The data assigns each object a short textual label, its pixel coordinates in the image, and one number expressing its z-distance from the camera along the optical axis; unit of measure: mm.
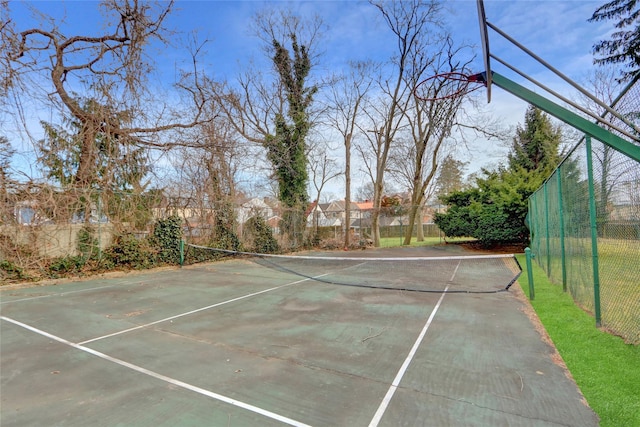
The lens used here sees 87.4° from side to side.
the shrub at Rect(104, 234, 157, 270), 11062
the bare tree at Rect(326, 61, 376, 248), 24141
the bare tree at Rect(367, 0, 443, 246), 21656
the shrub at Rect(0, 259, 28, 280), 8940
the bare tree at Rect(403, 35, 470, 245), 22078
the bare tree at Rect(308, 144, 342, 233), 33800
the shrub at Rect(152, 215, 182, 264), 12320
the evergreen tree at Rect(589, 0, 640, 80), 13711
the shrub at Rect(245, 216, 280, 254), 16172
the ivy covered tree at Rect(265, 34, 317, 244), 19453
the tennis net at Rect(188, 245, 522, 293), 8773
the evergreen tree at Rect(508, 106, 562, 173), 26875
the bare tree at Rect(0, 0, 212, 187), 11406
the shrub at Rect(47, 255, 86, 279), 9719
